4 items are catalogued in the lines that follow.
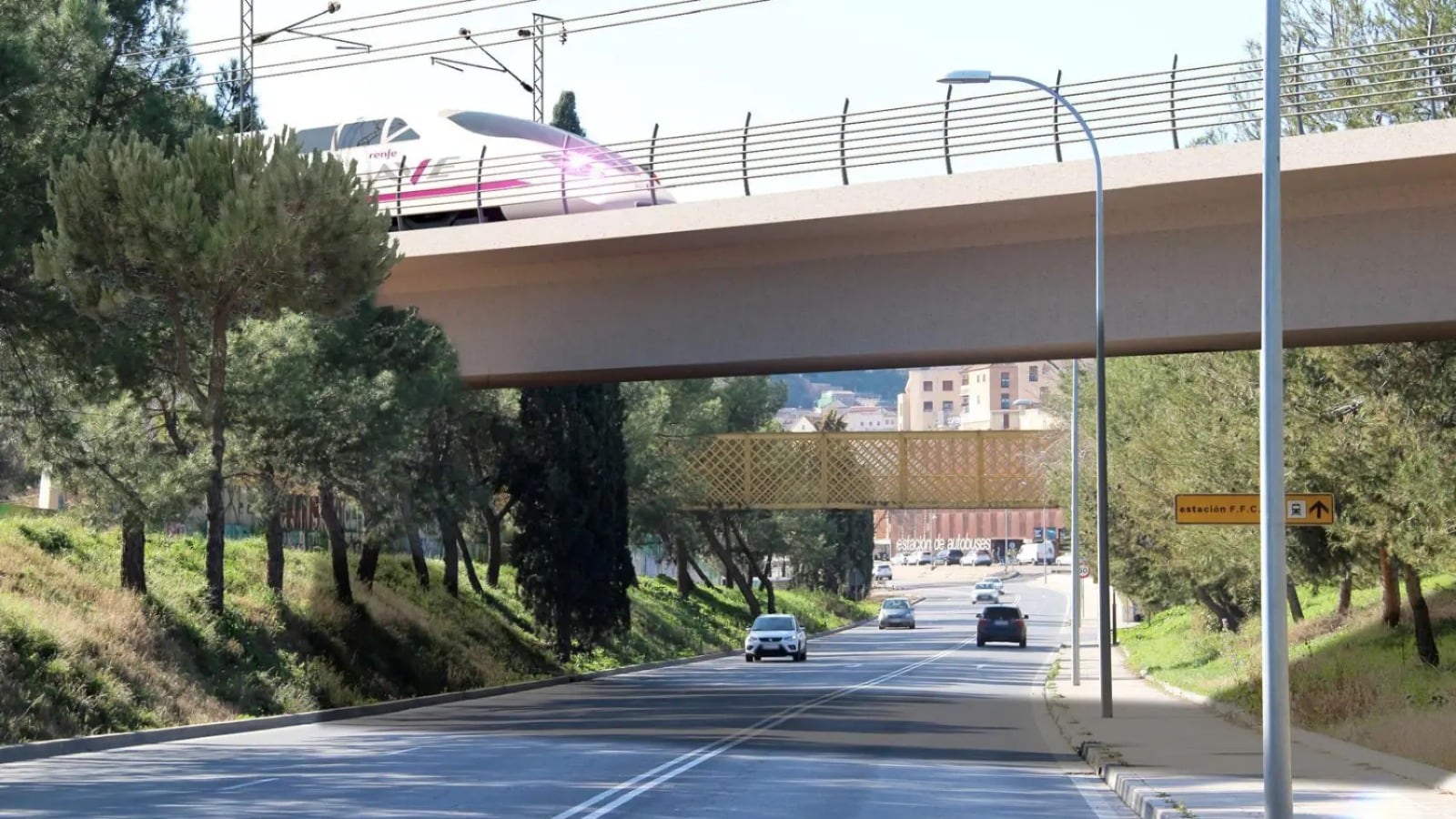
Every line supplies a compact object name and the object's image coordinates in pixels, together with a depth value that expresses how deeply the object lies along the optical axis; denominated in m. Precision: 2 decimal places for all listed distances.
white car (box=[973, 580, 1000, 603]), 119.56
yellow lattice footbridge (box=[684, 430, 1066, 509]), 68.06
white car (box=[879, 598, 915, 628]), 89.31
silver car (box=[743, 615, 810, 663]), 58.69
